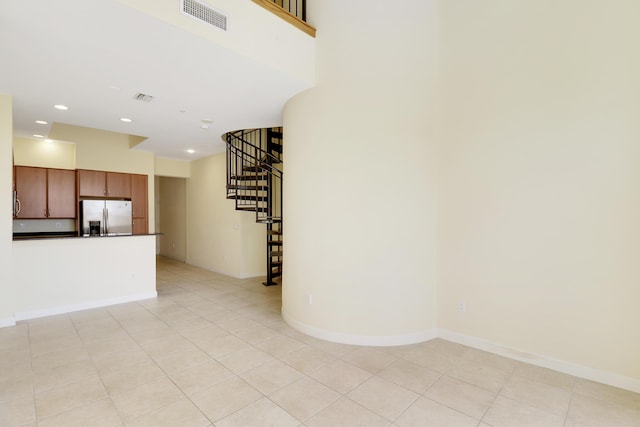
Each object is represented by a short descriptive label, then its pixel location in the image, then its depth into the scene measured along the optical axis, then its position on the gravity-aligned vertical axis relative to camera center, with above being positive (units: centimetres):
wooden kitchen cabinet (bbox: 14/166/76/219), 577 +37
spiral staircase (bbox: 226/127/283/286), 568 +57
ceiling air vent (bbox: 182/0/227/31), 251 +163
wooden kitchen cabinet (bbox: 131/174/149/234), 678 +18
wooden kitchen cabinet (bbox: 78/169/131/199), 612 +55
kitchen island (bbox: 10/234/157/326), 419 -89
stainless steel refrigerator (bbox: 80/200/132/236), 623 -11
